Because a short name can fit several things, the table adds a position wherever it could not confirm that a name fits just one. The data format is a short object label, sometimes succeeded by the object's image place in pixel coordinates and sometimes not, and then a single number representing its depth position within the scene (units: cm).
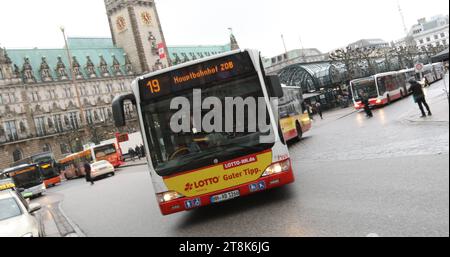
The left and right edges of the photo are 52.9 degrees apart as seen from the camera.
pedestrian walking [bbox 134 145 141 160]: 5188
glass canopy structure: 5169
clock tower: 9194
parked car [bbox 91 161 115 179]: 3412
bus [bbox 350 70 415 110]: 3512
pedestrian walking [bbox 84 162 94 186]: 2983
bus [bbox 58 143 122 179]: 4544
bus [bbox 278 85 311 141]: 2015
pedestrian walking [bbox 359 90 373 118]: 2648
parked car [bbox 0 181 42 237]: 828
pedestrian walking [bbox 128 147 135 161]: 5493
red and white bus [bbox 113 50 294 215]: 808
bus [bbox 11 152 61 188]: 4519
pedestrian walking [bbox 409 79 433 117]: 1833
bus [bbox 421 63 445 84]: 5758
